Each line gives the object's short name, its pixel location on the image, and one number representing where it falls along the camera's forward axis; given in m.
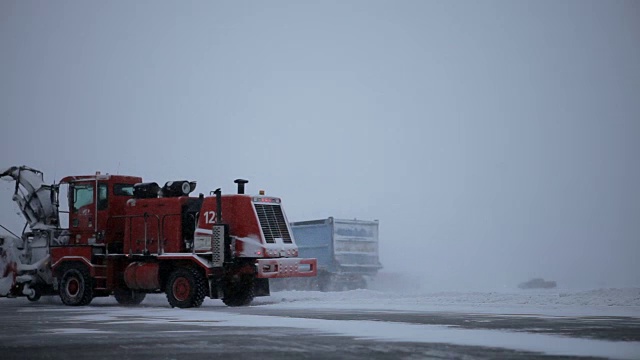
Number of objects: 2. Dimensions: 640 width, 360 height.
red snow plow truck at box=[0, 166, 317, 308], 22.14
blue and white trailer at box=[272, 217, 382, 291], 34.62
